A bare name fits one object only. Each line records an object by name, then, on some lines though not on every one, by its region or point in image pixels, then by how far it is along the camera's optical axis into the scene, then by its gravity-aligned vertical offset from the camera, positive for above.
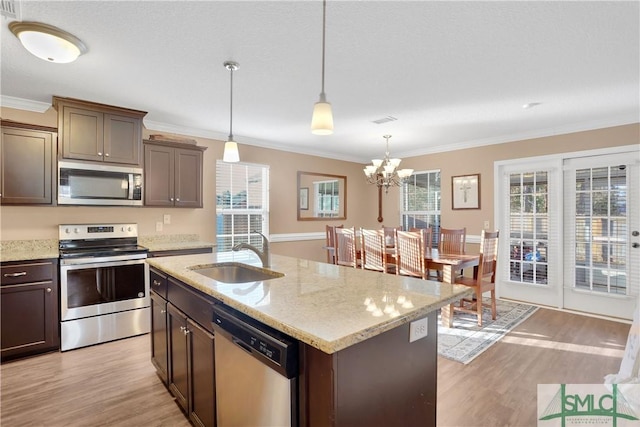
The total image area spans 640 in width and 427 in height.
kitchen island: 1.09 -0.46
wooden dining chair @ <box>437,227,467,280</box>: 4.50 -0.41
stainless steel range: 3.05 -0.72
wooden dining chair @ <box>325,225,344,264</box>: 5.02 -0.49
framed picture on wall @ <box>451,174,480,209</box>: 5.04 +0.33
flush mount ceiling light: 1.95 +1.08
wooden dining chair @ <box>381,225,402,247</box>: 4.71 -0.35
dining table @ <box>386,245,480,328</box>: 3.55 -0.58
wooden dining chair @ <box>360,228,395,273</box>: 4.12 -0.51
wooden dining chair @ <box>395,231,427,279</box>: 3.65 -0.49
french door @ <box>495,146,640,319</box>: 3.84 -0.24
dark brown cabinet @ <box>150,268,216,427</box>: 1.70 -0.80
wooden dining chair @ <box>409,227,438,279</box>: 4.72 -0.37
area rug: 2.95 -1.25
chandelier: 4.39 +0.56
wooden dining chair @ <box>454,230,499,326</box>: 3.62 -0.75
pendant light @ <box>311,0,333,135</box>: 1.72 +0.50
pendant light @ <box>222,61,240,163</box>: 2.53 +0.49
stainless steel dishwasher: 1.18 -0.64
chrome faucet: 2.24 -0.28
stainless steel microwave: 3.21 +0.30
